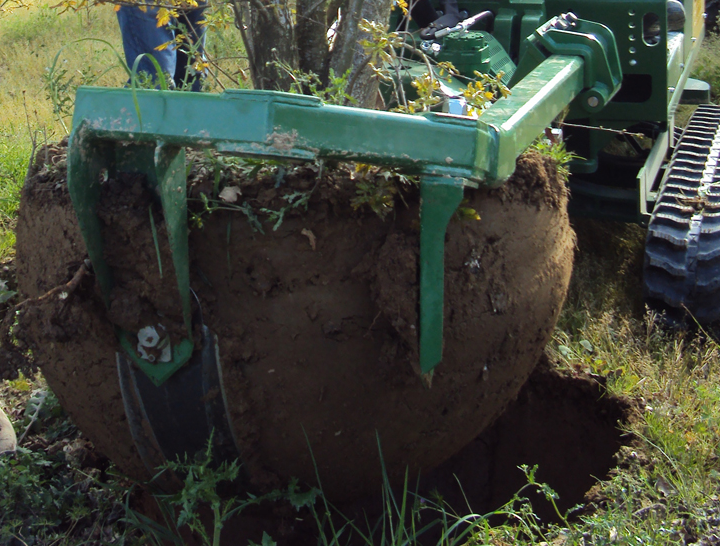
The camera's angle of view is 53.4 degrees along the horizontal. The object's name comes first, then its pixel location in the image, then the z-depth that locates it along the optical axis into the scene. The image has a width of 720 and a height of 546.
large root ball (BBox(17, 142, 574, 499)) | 1.58
